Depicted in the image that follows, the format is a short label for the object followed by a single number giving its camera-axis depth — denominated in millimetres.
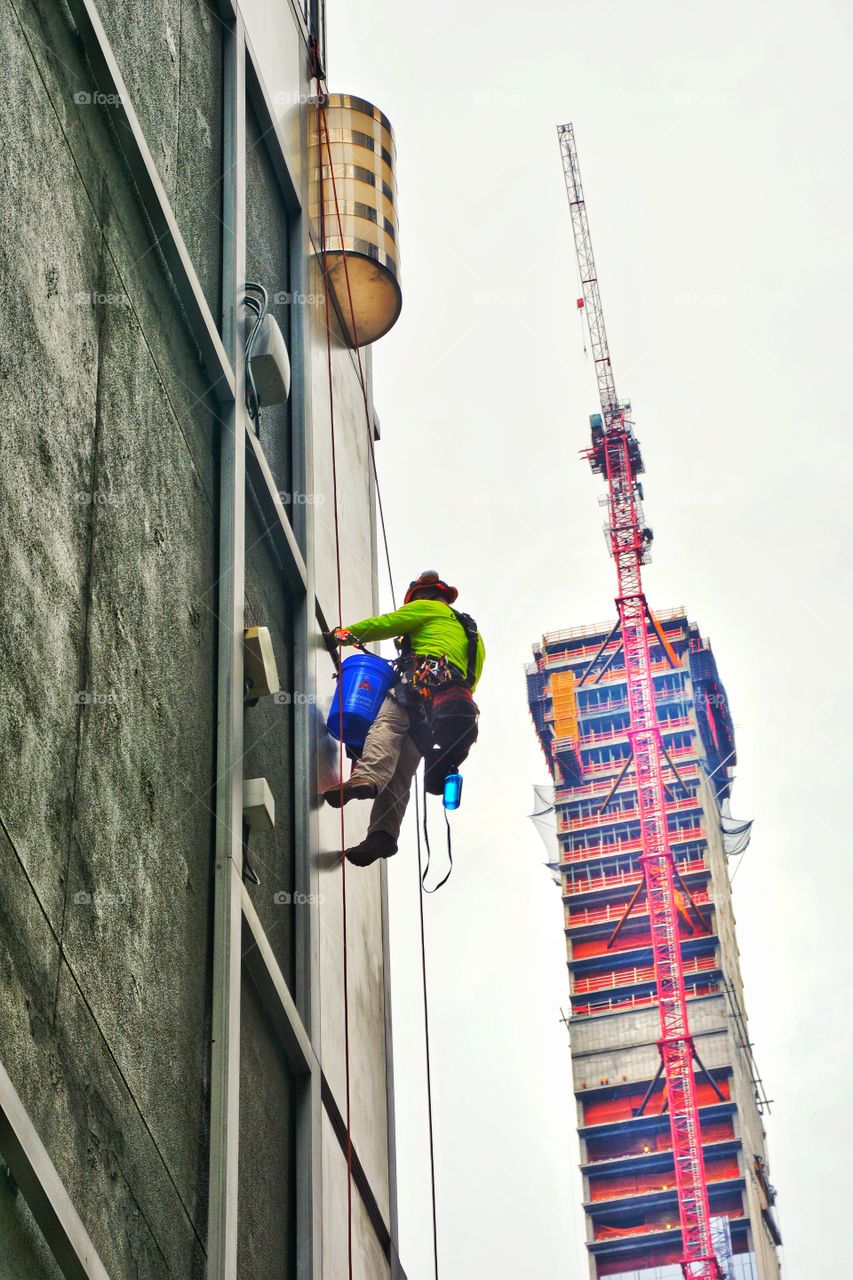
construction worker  9305
